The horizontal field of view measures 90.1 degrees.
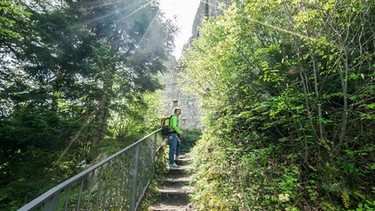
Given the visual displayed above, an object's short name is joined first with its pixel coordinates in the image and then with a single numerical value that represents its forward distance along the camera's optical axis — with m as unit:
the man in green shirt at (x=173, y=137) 5.40
